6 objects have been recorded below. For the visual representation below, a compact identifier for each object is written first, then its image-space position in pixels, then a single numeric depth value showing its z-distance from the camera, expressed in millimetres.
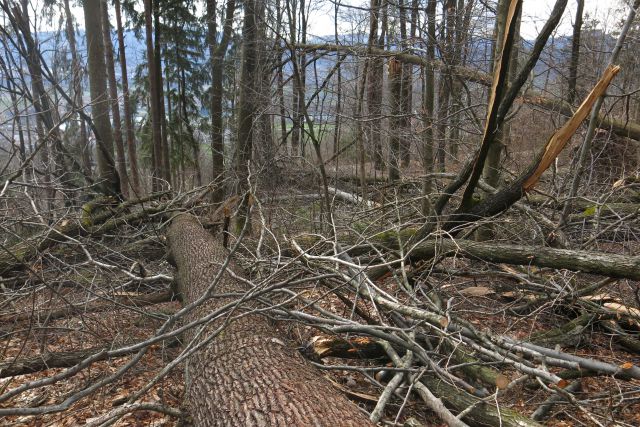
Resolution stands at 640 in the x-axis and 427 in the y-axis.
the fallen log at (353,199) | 6370
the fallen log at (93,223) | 4407
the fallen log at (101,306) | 3535
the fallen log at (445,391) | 2213
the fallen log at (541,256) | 2879
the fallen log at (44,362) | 2745
